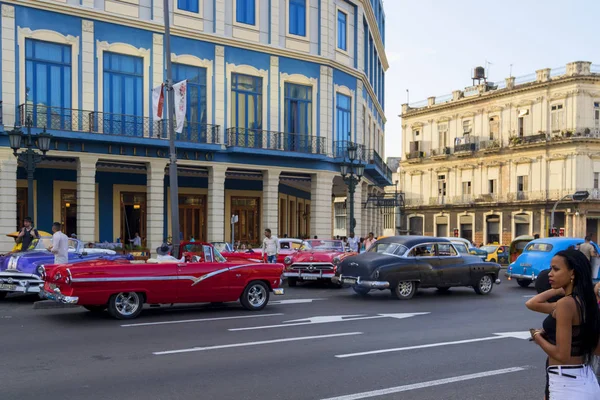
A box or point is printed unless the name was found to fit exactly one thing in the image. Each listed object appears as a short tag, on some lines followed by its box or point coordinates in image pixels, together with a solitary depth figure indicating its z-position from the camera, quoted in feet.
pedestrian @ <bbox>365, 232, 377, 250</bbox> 79.00
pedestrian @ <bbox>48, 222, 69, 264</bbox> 48.47
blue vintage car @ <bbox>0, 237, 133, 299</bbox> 49.47
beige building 172.24
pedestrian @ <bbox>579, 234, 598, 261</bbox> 59.98
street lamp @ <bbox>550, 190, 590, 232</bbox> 135.84
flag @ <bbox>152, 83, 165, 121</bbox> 67.35
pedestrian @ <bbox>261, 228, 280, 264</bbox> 69.26
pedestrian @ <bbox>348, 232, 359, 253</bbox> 90.12
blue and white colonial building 83.92
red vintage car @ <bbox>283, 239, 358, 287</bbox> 63.31
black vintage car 54.08
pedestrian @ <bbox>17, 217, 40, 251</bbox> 55.36
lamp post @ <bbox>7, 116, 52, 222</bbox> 64.85
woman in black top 13.51
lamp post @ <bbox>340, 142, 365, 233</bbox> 90.58
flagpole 64.23
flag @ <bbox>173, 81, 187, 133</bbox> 65.16
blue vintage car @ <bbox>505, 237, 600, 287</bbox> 67.26
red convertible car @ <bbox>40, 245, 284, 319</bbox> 39.11
